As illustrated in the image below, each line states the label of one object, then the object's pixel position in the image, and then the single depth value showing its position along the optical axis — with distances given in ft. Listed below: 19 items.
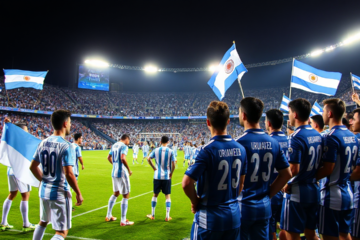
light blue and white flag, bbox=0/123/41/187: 17.53
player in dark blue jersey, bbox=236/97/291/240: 9.47
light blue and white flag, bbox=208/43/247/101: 26.53
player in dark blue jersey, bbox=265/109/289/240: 12.73
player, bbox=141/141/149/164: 74.84
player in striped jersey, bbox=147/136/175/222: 22.59
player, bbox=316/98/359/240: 11.04
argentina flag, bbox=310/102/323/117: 37.02
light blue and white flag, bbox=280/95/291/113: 41.37
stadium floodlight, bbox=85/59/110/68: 177.58
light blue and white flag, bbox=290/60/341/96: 30.91
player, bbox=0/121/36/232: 18.75
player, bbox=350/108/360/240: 11.71
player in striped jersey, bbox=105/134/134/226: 21.68
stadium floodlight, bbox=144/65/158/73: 192.27
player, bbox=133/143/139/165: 73.61
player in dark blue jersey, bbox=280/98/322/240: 10.94
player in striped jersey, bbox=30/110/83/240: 12.18
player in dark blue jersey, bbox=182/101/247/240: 8.10
